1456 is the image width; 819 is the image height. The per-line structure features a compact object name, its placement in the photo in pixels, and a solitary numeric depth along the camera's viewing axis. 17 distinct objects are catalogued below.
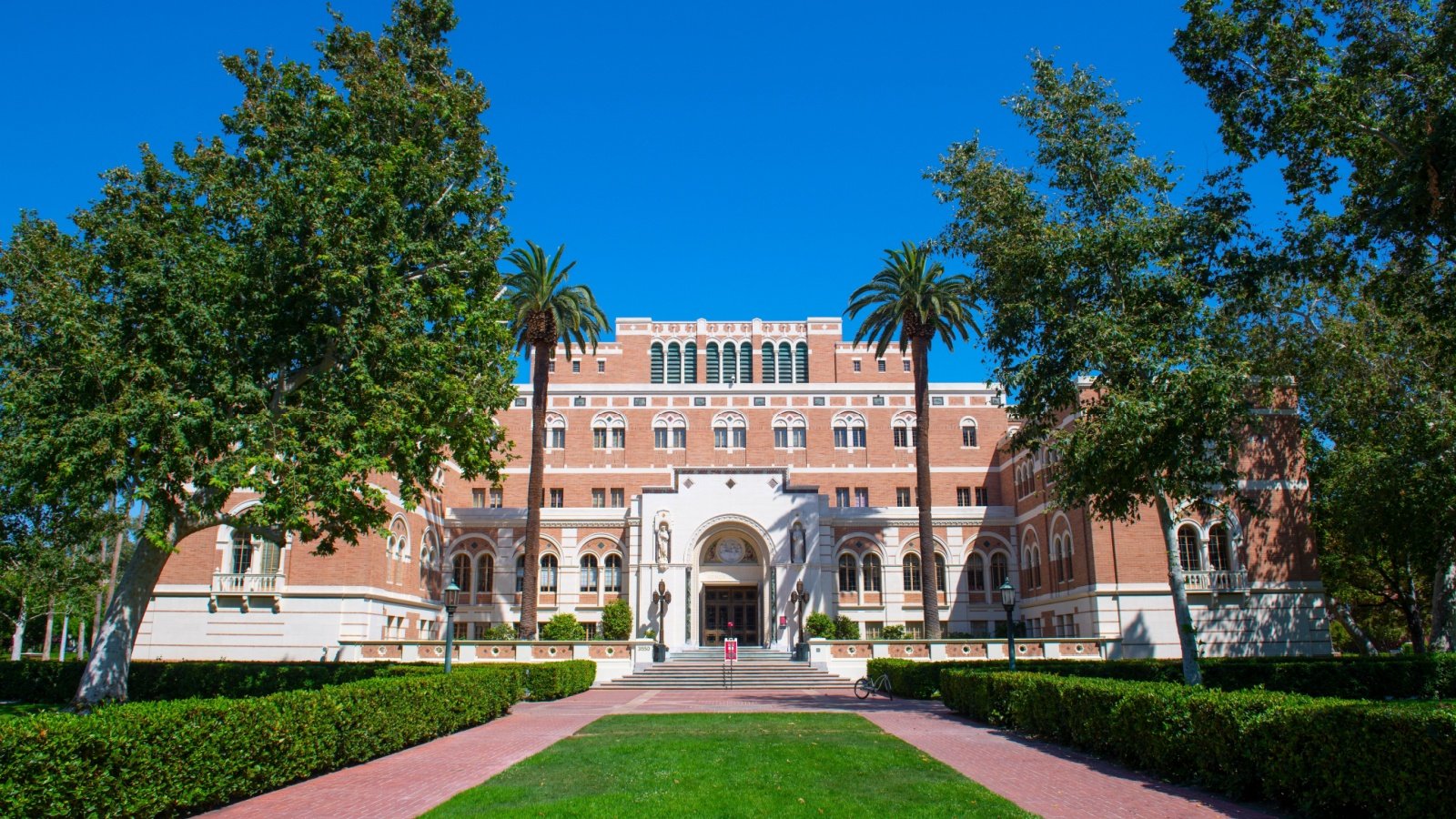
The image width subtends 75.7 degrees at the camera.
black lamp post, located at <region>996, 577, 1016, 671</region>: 23.75
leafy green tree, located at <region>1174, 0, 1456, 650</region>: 14.82
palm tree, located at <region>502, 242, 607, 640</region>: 37.16
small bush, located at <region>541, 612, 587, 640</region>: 38.00
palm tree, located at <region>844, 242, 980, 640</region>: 36.84
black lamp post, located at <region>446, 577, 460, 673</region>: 23.95
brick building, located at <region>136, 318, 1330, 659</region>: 34.22
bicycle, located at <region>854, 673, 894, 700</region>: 27.66
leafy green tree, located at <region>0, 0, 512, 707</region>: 18.17
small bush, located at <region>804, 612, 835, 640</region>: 39.00
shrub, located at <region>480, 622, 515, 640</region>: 37.26
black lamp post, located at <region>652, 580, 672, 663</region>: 40.94
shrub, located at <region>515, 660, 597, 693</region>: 27.14
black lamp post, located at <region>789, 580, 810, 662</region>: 41.66
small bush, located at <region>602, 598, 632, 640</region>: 39.81
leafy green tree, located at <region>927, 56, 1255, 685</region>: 19.23
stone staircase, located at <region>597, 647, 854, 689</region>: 32.41
